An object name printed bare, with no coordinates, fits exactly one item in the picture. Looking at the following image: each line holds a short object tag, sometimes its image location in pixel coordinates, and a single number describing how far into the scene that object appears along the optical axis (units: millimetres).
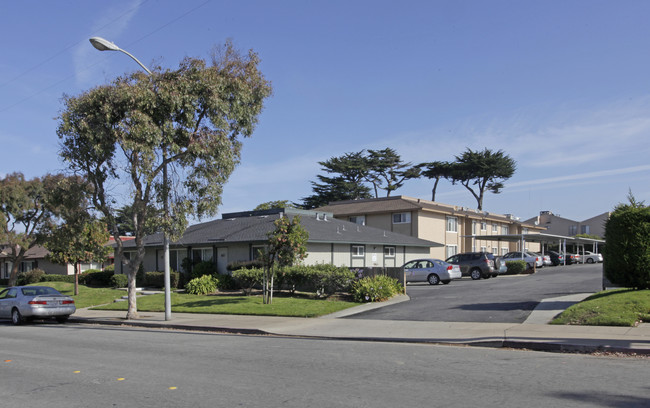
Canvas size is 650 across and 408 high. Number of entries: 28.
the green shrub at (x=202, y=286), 26672
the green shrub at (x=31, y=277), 44875
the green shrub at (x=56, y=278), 44444
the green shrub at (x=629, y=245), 14656
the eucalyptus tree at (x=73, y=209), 19156
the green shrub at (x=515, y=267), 37281
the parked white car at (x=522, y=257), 38844
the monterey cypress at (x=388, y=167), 64938
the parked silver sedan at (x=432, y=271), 29312
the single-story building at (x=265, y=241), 29484
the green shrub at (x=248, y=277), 24641
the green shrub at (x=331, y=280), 21875
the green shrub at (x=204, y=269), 30078
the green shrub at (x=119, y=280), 34750
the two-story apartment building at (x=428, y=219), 44594
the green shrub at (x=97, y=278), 38312
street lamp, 18281
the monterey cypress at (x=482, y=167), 65375
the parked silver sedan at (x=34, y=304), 18906
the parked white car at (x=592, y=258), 53156
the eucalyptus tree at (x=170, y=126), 17859
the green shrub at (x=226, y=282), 27688
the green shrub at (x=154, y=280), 32469
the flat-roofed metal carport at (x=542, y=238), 43009
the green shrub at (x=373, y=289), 20500
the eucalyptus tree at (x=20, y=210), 40906
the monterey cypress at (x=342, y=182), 63469
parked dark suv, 33031
